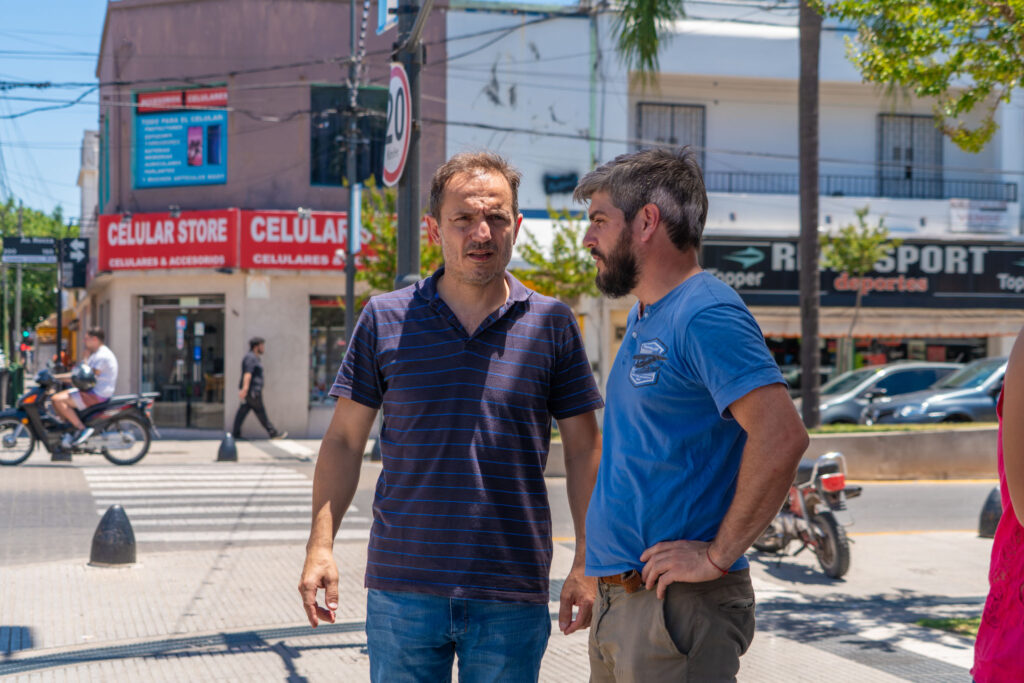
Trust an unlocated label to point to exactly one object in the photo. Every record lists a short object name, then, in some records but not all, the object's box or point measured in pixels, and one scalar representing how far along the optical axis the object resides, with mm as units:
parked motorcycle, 8602
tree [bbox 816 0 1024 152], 7055
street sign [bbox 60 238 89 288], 31150
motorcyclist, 14945
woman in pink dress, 2266
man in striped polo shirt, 3043
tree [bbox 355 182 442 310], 20406
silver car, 20078
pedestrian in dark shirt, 21281
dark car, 18875
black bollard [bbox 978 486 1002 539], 10250
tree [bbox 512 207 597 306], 21094
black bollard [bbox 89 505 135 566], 8219
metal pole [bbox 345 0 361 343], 19781
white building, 24750
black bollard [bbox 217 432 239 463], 17109
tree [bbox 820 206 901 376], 23922
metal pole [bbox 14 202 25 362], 51162
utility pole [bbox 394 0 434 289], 7621
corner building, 23641
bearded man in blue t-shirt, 2572
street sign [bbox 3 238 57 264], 29906
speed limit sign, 6895
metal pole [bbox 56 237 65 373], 30345
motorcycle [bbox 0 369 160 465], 14914
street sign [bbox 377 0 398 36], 7609
